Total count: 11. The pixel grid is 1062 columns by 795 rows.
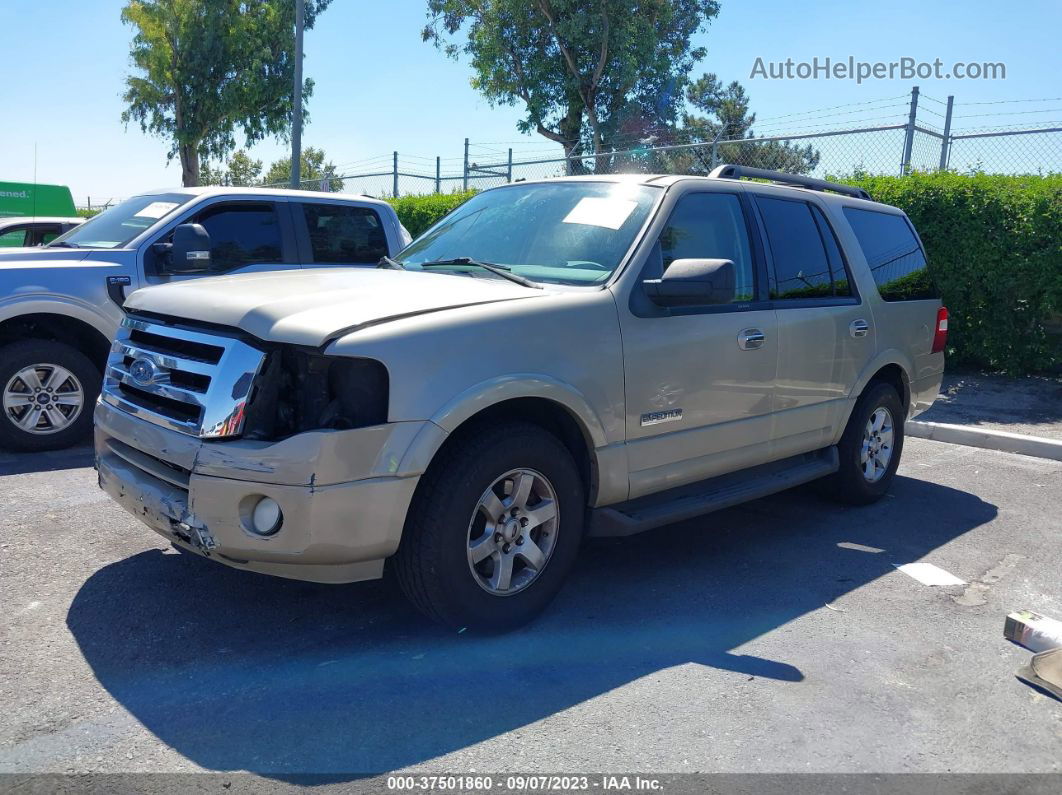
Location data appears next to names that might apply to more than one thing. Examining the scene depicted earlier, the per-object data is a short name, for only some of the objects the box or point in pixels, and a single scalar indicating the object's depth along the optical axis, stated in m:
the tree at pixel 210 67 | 29.42
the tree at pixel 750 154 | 12.60
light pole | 15.93
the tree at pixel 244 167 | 66.19
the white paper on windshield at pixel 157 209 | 7.17
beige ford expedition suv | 3.26
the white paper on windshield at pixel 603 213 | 4.39
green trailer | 18.27
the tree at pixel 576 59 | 25.88
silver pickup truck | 6.46
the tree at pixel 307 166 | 59.78
